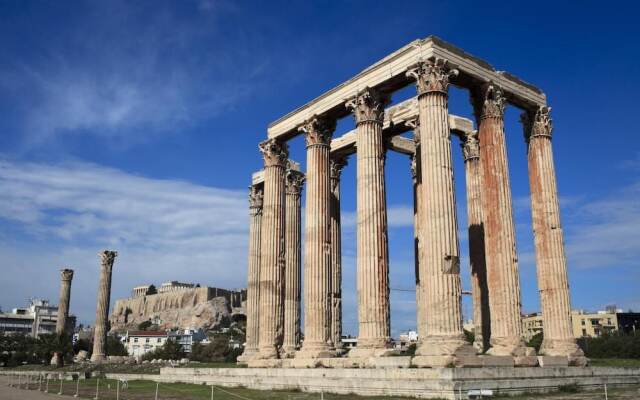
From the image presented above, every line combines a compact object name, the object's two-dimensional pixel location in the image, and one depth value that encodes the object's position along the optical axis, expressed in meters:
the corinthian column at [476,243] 31.23
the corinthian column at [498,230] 25.86
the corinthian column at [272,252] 34.31
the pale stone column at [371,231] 26.89
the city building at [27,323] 188.55
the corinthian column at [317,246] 30.42
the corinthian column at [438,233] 22.80
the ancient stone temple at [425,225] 24.30
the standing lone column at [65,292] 86.69
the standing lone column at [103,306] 73.56
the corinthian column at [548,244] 27.94
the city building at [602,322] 118.31
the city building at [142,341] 149.25
